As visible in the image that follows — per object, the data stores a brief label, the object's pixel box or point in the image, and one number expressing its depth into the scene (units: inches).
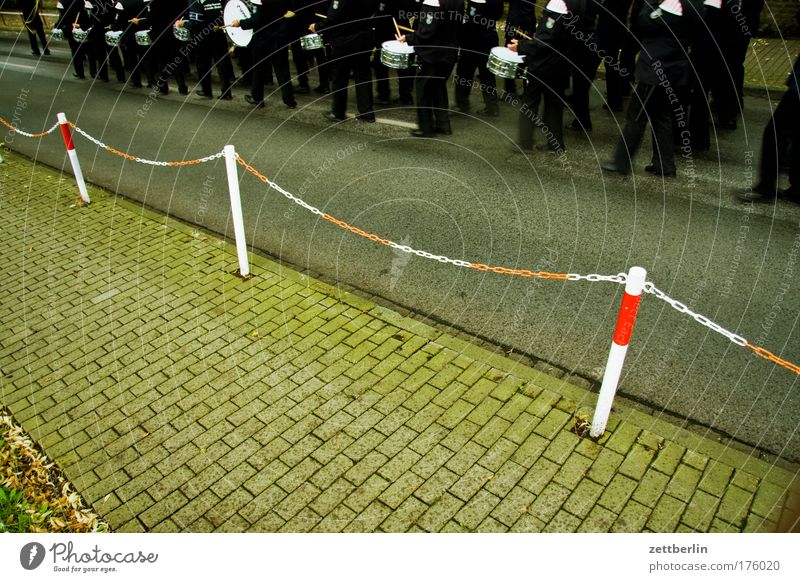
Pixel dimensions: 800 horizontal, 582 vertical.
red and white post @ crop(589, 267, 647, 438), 136.3
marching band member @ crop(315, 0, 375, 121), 360.8
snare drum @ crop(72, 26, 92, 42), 601.5
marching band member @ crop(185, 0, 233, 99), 461.7
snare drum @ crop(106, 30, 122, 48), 524.4
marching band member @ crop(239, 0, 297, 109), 427.5
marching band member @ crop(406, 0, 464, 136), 322.3
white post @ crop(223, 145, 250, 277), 219.1
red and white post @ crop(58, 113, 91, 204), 282.7
